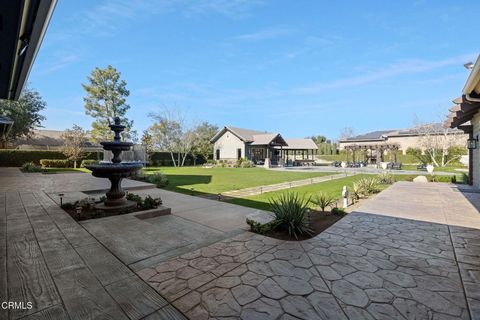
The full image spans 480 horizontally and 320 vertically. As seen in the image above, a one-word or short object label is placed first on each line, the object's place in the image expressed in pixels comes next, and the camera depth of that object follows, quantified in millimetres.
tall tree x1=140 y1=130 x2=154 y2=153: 29075
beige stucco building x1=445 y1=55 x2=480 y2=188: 4814
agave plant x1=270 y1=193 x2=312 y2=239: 4137
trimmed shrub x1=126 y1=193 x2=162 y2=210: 5683
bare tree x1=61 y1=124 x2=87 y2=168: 21344
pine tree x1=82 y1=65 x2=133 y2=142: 25484
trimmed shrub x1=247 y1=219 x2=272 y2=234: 4242
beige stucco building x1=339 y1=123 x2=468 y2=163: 25530
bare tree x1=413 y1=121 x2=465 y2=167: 26750
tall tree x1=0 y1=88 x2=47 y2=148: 24428
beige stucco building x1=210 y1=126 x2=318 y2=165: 29719
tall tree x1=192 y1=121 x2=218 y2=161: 33456
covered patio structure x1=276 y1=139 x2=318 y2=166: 31297
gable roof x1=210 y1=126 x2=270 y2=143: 29994
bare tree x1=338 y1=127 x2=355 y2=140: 56866
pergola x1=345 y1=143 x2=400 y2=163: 24197
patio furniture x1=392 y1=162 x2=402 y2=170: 22422
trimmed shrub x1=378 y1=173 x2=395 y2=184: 12109
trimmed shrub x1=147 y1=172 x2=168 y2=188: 10912
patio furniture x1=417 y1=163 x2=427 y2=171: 21694
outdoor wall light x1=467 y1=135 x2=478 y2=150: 9938
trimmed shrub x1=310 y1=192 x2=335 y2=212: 5906
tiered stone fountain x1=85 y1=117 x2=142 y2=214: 5191
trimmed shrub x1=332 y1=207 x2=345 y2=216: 5616
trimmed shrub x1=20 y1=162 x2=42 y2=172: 16984
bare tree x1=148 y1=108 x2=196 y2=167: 31406
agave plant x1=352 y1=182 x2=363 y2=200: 7742
